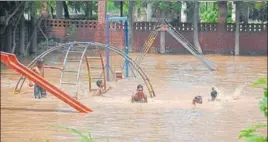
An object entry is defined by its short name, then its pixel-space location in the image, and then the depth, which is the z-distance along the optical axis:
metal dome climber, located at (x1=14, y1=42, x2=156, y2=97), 14.67
